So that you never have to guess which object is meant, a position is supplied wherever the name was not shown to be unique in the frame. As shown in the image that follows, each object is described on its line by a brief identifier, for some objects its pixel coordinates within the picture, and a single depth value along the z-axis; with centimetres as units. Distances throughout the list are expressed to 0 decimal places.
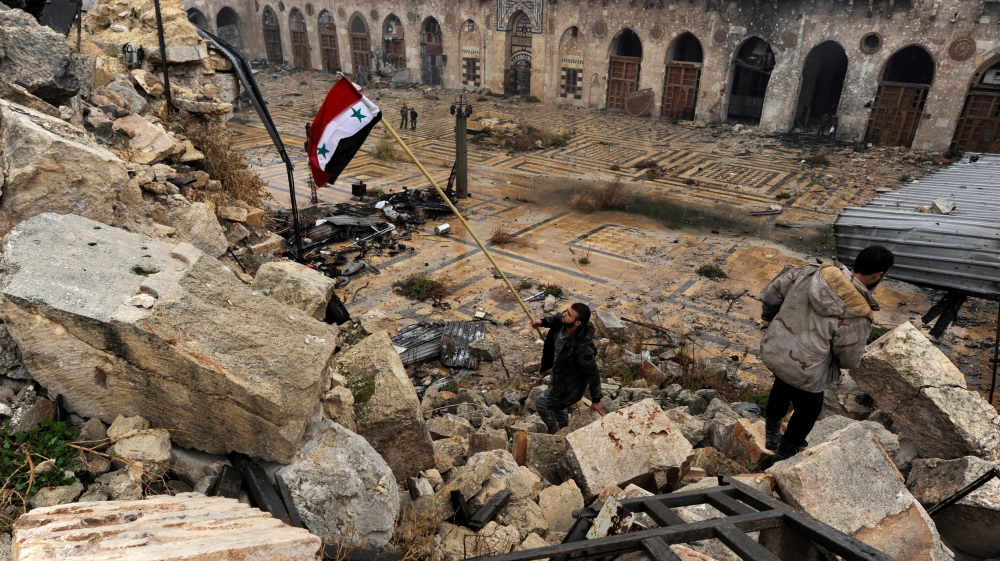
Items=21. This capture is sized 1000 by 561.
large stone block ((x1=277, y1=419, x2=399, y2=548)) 286
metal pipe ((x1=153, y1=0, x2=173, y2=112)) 810
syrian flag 625
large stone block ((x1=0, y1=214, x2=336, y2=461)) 261
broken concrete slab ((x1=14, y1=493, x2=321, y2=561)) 186
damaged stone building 1697
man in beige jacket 382
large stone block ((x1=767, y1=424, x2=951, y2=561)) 301
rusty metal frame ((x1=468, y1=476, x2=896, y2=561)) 235
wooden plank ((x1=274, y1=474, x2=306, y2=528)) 268
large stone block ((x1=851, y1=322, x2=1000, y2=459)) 416
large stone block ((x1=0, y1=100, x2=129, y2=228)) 355
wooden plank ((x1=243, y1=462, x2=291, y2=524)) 261
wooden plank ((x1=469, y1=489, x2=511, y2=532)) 329
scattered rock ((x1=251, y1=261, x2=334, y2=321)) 423
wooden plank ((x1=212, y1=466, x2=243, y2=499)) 265
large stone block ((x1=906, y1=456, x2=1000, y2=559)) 342
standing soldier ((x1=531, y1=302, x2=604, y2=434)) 466
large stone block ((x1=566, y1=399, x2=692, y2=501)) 390
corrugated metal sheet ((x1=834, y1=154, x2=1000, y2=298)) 622
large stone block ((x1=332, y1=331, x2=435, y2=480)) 362
